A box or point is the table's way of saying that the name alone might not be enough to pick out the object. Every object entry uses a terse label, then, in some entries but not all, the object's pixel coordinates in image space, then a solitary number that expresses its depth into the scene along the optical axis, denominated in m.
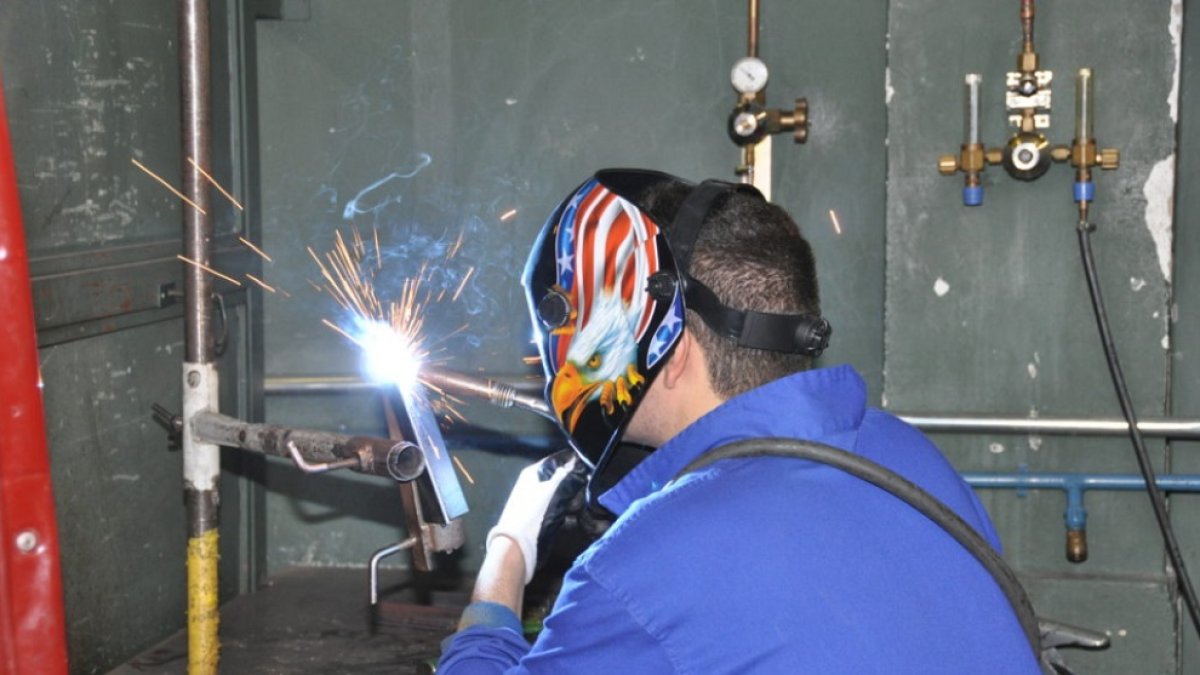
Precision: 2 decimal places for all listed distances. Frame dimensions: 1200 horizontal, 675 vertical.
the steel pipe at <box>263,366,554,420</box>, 2.10
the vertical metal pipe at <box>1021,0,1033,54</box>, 3.31
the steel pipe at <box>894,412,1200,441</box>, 3.38
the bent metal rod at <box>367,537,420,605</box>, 1.80
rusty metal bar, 1.80
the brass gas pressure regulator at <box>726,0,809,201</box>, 3.52
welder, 1.39
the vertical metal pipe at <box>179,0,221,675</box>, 2.25
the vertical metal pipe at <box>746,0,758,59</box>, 3.54
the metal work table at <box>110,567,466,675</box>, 3.16
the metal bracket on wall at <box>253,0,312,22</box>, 3.81
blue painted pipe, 3.41
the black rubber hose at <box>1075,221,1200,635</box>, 3.33
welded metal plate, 1.89
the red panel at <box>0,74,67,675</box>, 1.32
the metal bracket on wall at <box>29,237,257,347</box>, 2.77
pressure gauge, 3.51
